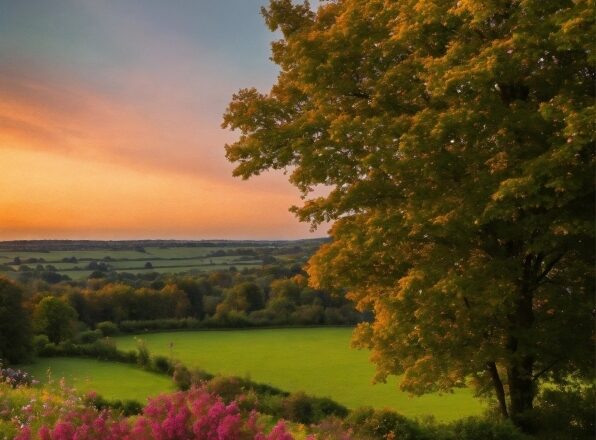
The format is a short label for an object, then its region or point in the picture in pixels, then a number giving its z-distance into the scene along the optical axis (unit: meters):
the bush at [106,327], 66.94
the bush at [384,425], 14.91
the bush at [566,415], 12.96
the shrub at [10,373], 18.67
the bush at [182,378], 39.62
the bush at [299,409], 26.36
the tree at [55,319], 57.88
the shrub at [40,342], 55.44
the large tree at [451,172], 10.09
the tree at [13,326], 48.97
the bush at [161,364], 47.34
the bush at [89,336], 60.19
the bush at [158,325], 70.06
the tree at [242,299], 77.56
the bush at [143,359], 48.44
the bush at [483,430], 12.69
